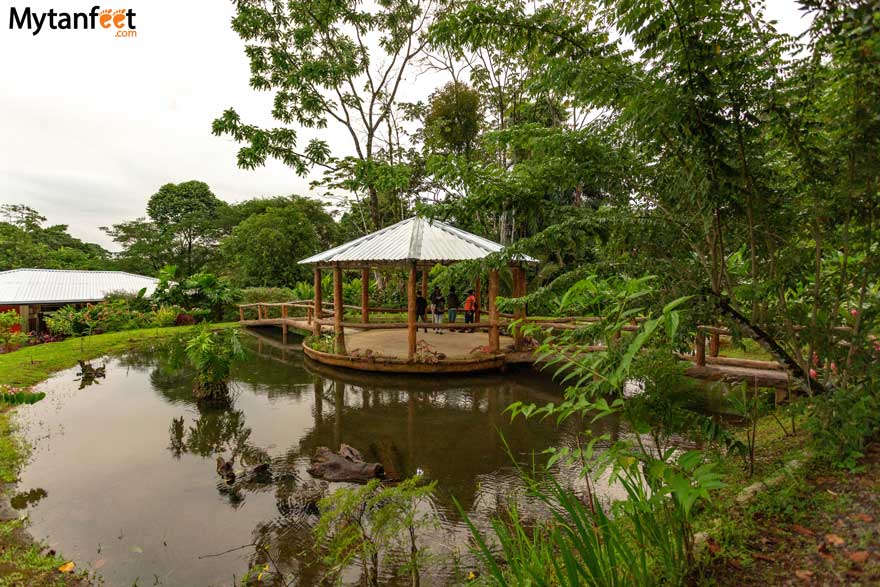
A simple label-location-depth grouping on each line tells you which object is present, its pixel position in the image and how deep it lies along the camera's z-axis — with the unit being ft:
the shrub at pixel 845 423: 8.86
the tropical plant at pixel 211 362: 27.14
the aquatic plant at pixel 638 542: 5.09
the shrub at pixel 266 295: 73.67
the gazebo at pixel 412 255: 33.09
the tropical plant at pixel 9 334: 45.11
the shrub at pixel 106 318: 54.85
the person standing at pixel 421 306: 48.47
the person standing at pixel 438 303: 46.44
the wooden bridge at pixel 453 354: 22.77
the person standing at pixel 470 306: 44.31
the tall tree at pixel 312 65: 51.06
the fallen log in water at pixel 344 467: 16.26
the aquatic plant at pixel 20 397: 13.91
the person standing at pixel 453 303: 44.50
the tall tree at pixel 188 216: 104.75
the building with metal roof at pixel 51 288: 61.57
